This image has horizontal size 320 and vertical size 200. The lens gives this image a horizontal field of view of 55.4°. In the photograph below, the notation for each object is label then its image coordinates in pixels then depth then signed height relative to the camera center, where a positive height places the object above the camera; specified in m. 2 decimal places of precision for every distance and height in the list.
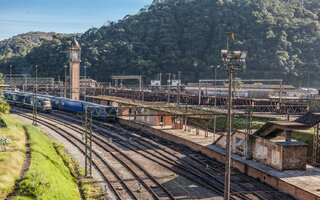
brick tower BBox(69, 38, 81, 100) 73.06 +3.68
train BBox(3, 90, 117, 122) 54.45 -4.39
